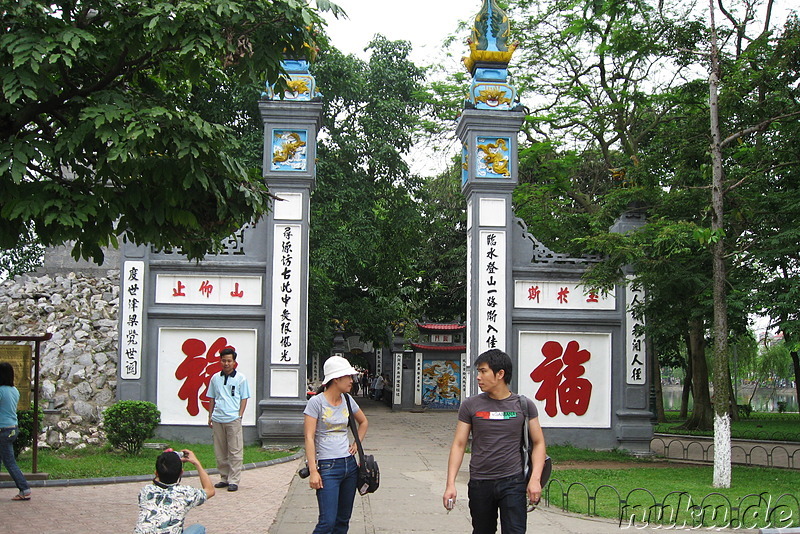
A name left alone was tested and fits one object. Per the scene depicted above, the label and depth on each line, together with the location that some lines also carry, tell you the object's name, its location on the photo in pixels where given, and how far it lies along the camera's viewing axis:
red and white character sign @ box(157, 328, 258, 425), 12.34
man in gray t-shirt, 4.72
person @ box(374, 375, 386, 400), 33.00
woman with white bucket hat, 5.18
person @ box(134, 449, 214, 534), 4.40
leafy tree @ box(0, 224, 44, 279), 21.71
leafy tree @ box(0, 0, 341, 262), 5.36
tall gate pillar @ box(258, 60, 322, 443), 12.34
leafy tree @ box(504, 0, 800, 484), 10.30
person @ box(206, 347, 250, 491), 8.49
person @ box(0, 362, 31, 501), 7.67
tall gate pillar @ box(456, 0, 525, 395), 12.66
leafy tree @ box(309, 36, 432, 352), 18.73
